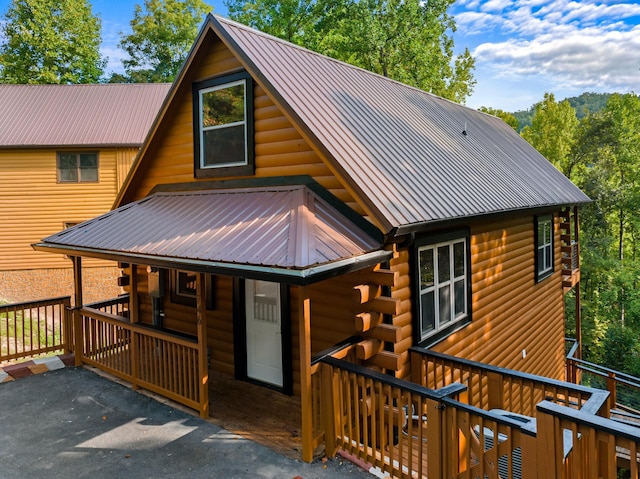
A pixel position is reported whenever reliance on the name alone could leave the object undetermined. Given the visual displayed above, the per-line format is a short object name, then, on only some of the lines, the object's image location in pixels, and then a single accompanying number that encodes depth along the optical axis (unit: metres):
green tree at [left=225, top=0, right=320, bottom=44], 27.05
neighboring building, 18.30
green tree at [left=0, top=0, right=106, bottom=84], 29.58
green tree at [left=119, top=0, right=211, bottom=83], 33.75
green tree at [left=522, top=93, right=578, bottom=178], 30.30
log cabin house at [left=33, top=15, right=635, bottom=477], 5.01
